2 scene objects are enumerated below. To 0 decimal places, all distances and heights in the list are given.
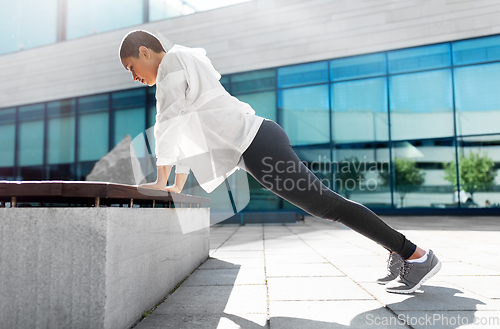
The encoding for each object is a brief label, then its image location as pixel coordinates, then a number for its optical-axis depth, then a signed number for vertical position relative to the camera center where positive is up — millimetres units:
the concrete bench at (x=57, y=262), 1457 -314
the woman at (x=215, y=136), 1945 +266
